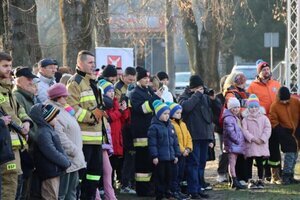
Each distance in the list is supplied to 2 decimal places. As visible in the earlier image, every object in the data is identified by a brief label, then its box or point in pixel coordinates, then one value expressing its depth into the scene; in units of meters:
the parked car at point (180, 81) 46.61
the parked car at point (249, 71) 37.58
